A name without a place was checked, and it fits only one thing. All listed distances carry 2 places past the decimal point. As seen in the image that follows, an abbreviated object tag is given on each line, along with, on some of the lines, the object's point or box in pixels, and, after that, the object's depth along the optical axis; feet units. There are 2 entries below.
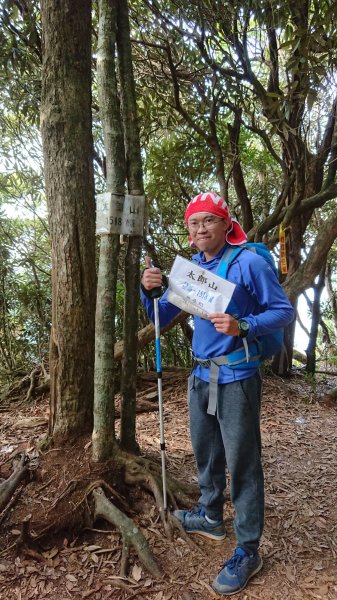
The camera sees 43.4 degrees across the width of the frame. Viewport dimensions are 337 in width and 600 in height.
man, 7.49
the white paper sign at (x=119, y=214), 9.35
